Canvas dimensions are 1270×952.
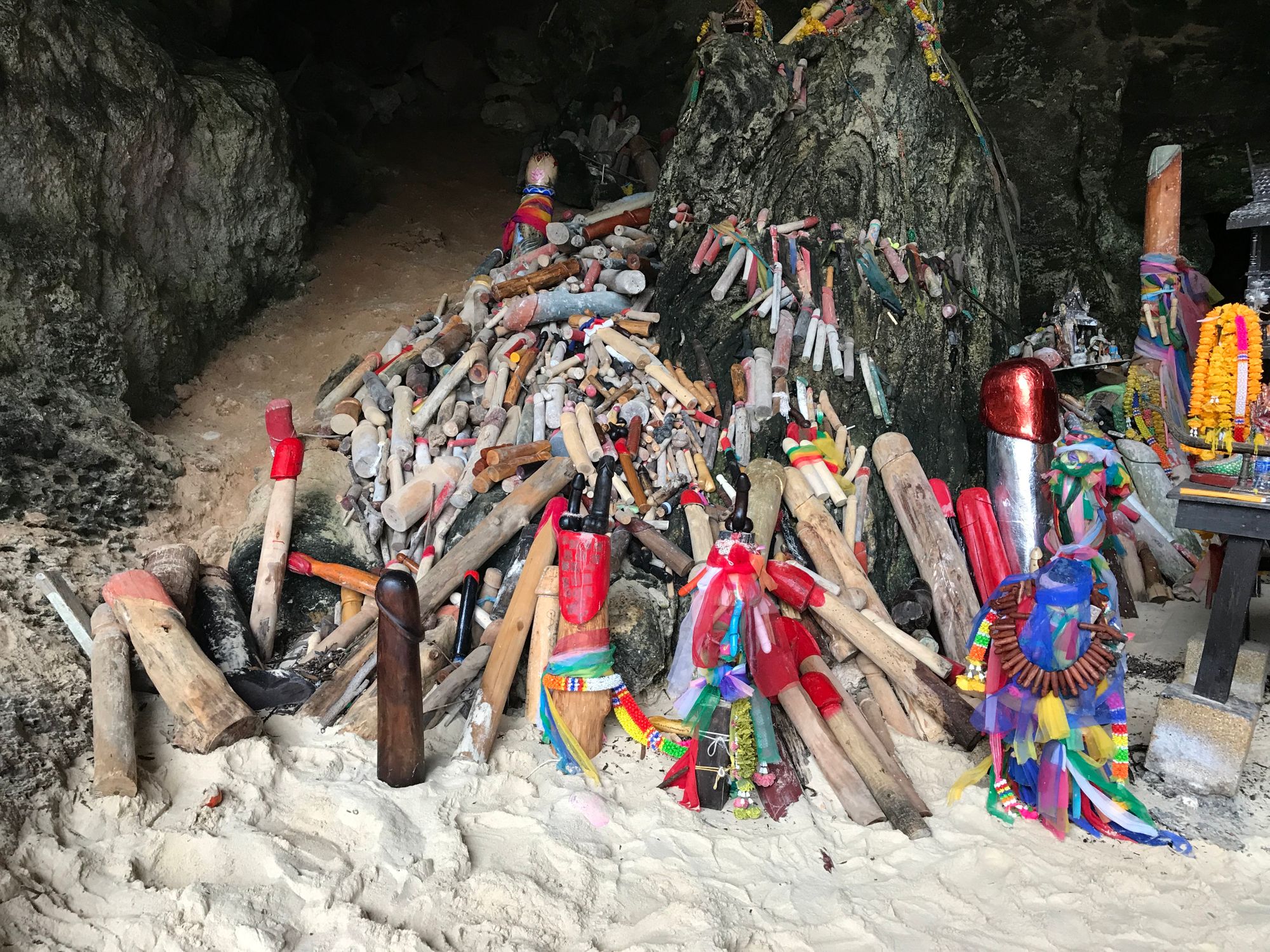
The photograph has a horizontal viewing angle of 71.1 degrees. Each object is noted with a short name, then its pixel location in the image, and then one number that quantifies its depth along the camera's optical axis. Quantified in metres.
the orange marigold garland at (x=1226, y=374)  4.39
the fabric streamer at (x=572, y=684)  3.97
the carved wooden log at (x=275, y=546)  5.01
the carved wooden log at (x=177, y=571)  4.57
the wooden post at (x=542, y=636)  4.29
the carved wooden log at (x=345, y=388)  6.17
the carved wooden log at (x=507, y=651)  4.05
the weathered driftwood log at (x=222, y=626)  4.66
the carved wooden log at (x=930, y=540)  5.15
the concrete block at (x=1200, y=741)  3.93
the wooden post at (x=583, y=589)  3.88
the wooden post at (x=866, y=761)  3.73
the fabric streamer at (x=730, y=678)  3.81
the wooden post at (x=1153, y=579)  6.01
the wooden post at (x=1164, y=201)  6.33
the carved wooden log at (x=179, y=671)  3.70
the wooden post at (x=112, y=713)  3.31
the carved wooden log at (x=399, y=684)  3.48
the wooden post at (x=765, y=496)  5.16
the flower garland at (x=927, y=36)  6.71
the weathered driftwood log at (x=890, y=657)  4.34
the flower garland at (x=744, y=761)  3.83
